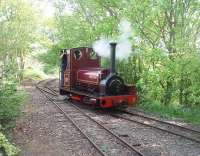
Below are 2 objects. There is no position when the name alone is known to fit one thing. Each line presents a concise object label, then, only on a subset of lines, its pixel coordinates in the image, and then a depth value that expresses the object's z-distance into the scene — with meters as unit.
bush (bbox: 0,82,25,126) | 6.11
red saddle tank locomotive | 8.01
